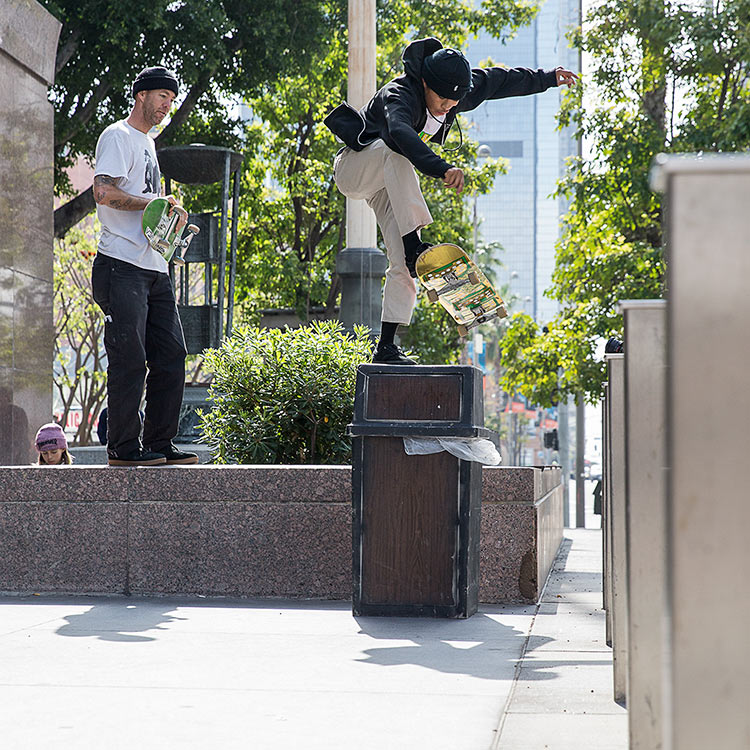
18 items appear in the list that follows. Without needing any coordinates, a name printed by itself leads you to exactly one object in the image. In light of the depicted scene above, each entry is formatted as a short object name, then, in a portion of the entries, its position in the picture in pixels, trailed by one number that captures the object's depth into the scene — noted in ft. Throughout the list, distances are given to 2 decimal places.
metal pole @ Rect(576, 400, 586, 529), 213.25
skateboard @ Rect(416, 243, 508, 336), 34.35
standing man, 38.75
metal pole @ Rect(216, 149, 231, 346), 74.84
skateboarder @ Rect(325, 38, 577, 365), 34.73
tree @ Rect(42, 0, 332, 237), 120.88
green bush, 43.98
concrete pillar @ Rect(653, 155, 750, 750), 8.40
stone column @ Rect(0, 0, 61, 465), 60.95
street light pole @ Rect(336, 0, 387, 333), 83.56
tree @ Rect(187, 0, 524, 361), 174.50
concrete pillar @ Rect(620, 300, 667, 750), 14.76
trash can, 32.17
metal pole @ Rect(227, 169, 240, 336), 80.28
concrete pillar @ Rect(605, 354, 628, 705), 19.84
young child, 53.42
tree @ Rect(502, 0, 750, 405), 130.21
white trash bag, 31.83
